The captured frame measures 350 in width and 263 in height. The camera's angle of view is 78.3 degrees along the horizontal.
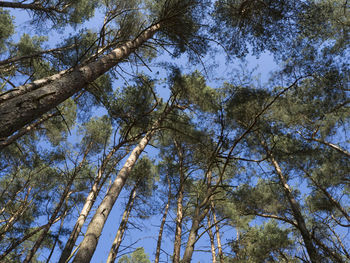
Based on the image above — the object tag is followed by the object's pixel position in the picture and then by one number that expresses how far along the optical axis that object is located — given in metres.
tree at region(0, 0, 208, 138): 2.04
